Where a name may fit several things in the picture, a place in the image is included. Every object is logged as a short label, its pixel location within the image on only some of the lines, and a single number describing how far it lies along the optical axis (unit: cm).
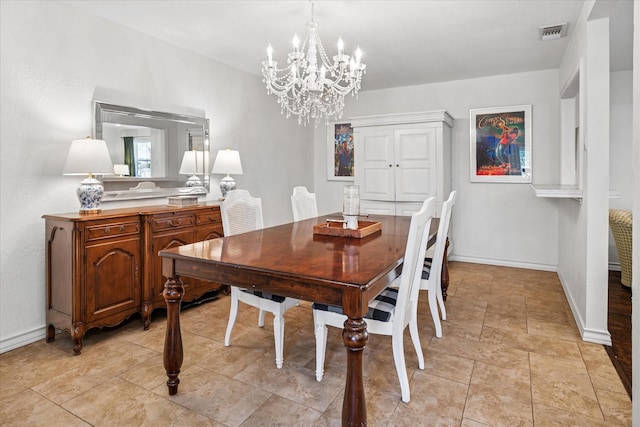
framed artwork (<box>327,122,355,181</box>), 571
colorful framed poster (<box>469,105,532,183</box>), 461
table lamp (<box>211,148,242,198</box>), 381
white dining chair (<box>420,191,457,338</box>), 251
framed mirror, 310
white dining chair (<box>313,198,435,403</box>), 179
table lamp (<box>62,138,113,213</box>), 259
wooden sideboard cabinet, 250
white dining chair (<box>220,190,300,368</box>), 224
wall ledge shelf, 288
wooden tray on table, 234
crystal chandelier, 249
